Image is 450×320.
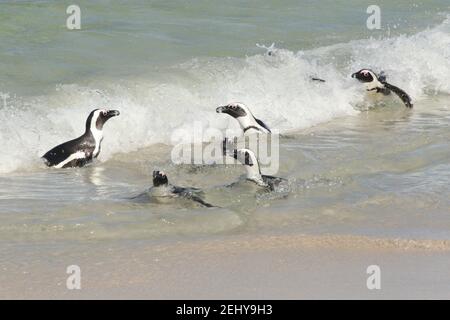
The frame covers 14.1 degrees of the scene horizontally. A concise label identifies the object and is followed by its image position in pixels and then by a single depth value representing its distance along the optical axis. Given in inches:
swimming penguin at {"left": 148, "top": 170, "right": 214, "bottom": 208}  478.6
